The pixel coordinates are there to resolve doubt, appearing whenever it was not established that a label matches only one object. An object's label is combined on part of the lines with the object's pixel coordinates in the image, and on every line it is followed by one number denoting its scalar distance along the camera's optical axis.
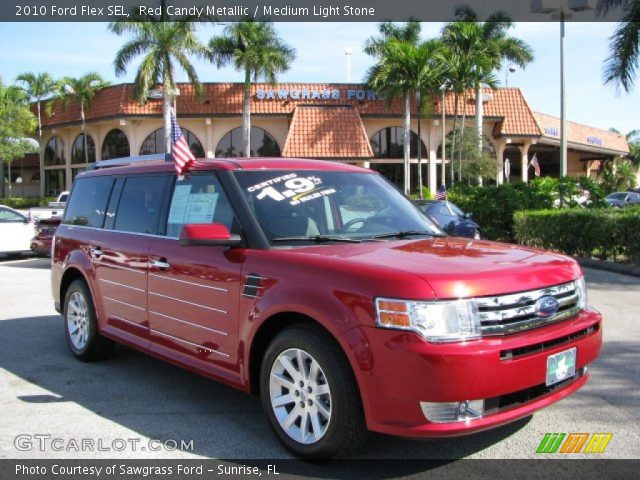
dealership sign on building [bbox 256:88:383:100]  34.44
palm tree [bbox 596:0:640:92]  17.18
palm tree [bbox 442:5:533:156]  33.59
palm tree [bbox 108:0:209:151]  30.34
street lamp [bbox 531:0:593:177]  17.75
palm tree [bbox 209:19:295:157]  31.64
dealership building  33.44
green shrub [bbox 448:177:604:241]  18.41
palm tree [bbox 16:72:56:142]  41.81
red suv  3.28
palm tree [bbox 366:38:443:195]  31.64
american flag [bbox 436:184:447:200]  18.39
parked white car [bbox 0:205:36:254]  15.89
